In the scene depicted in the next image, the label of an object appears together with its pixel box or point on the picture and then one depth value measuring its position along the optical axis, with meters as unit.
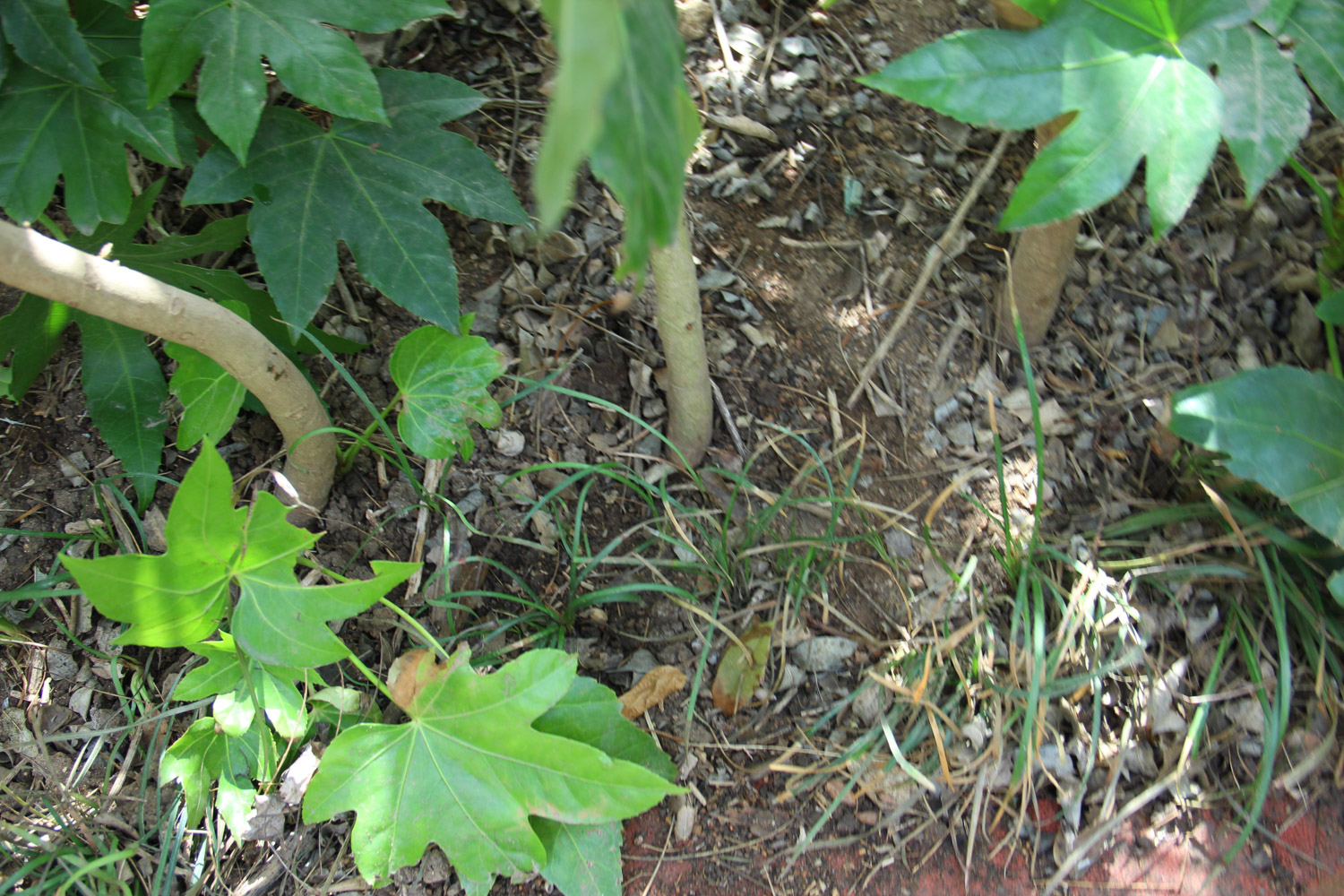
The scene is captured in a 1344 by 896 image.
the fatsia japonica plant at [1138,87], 1.05
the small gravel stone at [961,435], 1.53
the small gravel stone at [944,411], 1.55
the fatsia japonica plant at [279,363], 1.08
